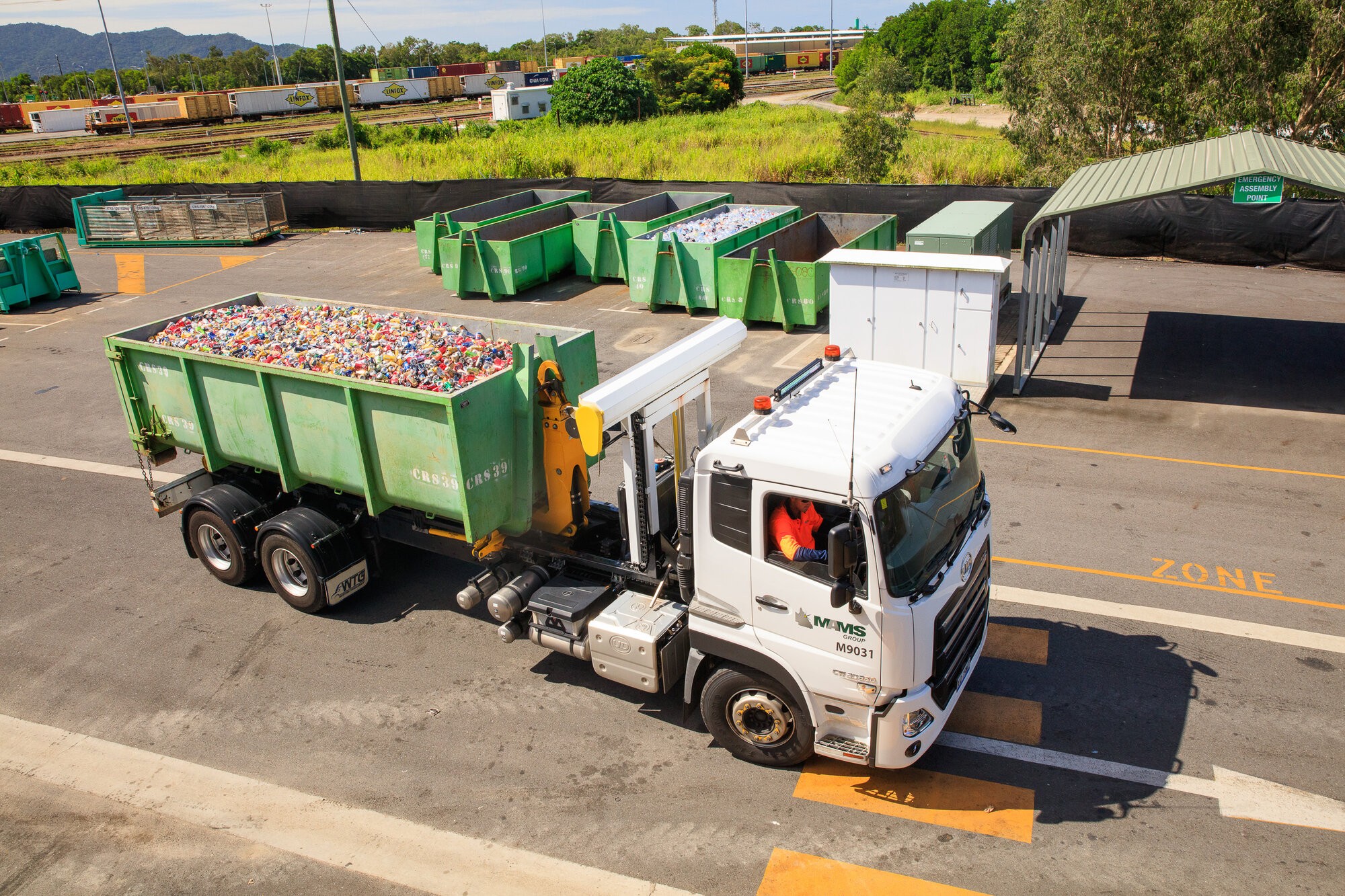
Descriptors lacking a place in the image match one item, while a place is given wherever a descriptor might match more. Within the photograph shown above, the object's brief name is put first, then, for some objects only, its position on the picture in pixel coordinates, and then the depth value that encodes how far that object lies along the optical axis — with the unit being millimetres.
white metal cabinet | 13422
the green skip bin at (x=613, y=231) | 20562
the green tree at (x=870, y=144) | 25391
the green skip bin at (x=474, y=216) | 22141
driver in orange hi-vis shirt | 5680
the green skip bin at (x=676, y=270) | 18047
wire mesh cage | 27500
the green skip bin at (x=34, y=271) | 21172
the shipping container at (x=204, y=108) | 74375
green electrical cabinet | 15945
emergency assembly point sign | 12281
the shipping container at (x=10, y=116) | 83875
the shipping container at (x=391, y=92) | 85938
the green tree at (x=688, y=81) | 60812
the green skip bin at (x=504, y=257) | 20250
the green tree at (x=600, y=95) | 48125
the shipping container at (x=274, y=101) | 77688
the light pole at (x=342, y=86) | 25906
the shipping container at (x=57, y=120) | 78375
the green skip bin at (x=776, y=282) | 17000
